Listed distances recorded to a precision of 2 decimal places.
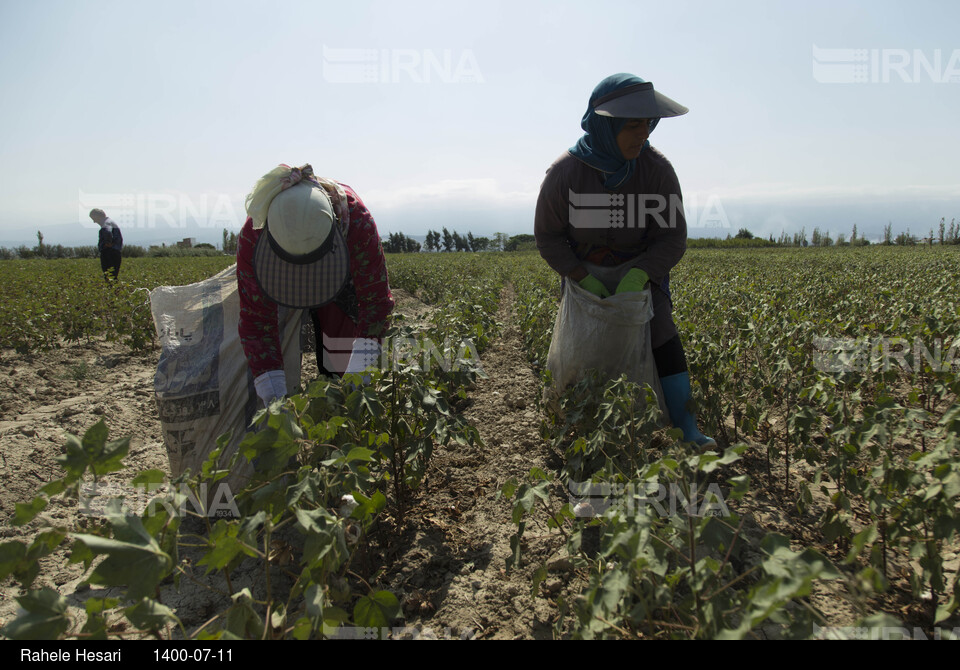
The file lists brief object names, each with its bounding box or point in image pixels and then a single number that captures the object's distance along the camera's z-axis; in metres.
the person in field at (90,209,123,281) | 8.14
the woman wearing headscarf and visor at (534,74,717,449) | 2.16
